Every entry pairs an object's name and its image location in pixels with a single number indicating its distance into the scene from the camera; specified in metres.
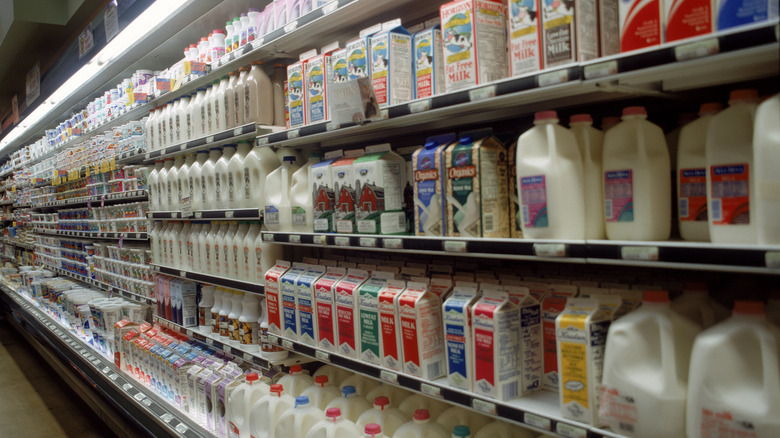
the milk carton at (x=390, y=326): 2.01
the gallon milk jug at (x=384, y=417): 2.13
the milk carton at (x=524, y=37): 1.55
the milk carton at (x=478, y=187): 1.72
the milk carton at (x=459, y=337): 1.77
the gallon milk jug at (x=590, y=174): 1.55
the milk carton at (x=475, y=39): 1.71
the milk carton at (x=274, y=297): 2.62
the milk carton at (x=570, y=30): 1.46
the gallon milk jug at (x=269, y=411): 2.51
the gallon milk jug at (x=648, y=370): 1.31
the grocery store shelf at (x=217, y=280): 2.91
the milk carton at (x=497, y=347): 1.68
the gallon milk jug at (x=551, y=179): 1.50
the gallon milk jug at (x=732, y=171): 1.24
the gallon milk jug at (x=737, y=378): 1.16
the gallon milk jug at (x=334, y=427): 2.12
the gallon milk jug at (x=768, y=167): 1.13
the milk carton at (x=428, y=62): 1.93
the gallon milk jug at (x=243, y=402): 2.69
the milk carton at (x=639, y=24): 1.32
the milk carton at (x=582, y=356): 1.46
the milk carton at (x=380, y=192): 2.10
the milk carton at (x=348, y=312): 2.20
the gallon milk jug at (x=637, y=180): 1.42
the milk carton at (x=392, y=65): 1.99
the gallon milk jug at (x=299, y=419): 2.31
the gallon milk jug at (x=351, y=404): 2.29
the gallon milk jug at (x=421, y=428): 1.94
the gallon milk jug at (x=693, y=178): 1.38
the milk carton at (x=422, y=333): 1.92
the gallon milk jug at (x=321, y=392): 2.45
